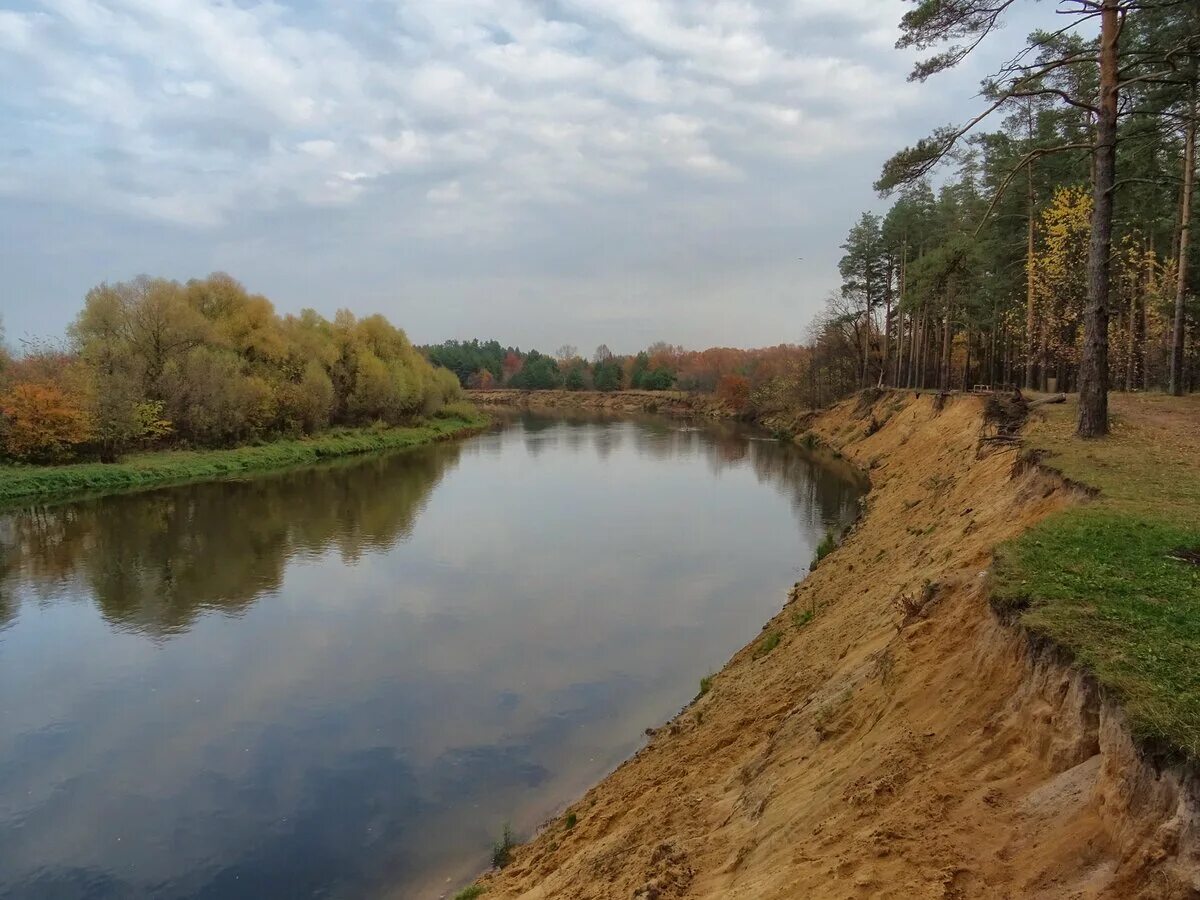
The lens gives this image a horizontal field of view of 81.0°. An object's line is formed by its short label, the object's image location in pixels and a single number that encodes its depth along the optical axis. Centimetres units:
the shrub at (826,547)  2092
